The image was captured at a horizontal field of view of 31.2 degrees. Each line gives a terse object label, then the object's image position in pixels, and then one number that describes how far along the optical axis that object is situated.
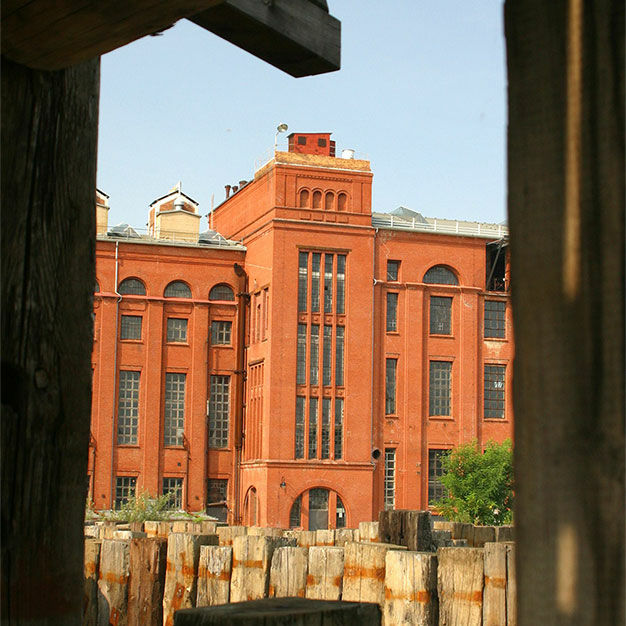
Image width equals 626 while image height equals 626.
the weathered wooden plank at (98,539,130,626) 11.26
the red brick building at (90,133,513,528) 50.53
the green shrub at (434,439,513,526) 49.62
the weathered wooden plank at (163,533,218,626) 11.40
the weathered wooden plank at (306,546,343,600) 9.86
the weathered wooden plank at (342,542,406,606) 9.48
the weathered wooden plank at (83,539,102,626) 10.04
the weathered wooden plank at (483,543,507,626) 9.48
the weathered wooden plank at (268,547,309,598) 10.11
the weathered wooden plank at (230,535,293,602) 10.91
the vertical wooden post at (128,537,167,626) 11.35
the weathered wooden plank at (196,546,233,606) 11.22
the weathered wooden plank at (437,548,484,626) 9.23
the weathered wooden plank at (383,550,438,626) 9.02
